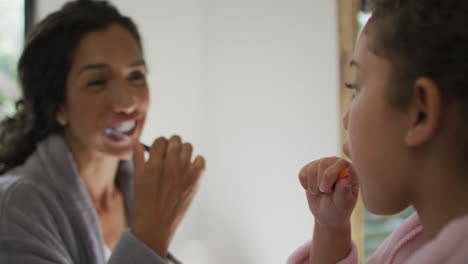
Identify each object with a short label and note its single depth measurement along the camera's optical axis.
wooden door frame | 1.34
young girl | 0.37
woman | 0.78
